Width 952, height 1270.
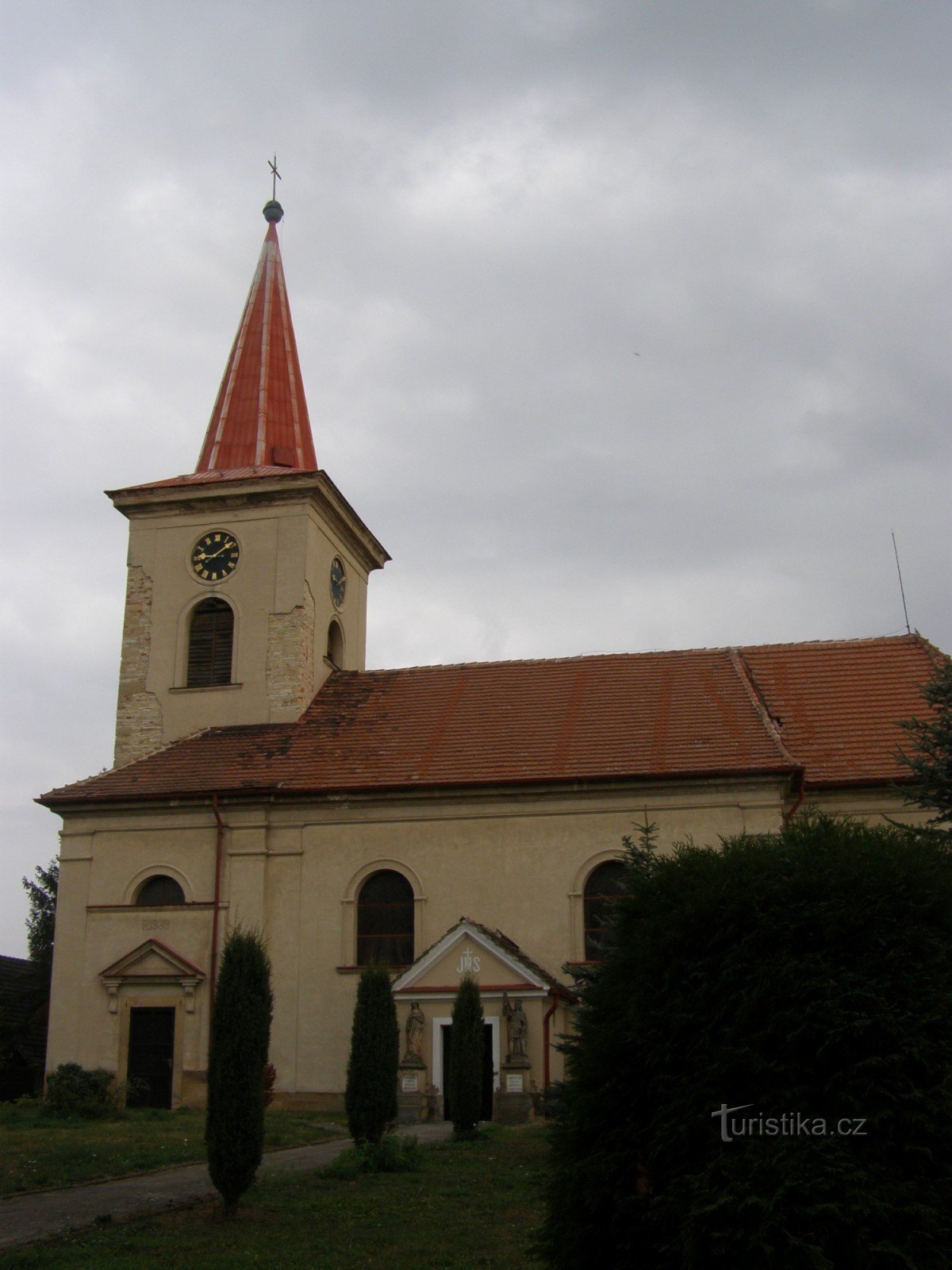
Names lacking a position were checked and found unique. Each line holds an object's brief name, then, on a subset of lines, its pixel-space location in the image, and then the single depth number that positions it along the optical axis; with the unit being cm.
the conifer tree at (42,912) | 3172
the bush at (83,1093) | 2044
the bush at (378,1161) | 1325
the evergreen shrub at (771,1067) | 566
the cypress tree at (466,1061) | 1614
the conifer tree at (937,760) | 1391
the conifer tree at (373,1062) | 1484
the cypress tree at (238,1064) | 1108
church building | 2133
